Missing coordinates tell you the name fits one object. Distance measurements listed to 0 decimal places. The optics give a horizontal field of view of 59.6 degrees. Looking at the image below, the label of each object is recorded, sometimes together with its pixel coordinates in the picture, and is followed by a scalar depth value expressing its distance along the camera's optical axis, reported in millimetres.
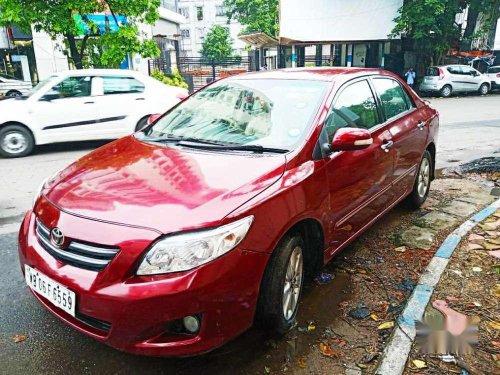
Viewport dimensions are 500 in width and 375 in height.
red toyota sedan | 2053
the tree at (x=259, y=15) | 34734
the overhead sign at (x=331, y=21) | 22922
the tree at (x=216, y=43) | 47781
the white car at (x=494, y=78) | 22188
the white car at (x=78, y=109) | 7676
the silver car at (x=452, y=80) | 20453
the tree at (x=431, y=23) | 20189
